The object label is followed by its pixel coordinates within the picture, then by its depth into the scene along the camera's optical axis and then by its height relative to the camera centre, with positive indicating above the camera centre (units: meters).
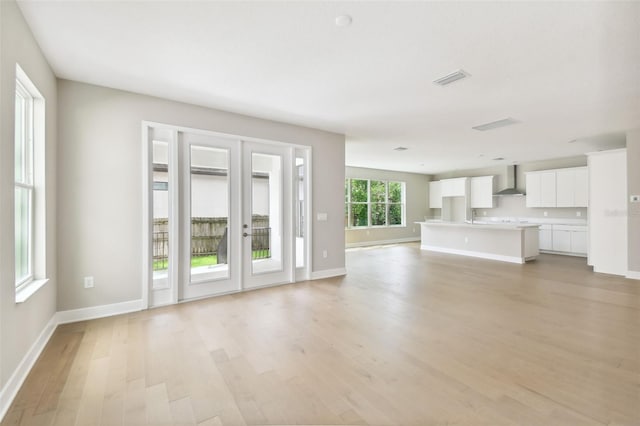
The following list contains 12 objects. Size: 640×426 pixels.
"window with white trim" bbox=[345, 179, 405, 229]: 9.95 +0.35
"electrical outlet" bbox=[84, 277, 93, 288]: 3.31 -0.77
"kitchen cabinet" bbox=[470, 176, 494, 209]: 9.57 +0.69
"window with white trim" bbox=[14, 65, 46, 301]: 2.47 +0.26
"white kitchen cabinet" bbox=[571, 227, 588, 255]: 7.43 -0.76
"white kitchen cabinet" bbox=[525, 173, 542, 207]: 8.29 +0.66
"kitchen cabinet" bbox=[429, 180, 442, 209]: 11.23 +0.71
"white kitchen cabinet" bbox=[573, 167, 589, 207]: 7.33 +0.62
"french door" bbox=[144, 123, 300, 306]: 3.79 -0.01
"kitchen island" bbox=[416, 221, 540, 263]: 6.79 -0.71
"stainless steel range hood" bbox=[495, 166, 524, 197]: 8.95 +0.93
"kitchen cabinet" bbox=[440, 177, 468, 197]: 10.19 +0.92
